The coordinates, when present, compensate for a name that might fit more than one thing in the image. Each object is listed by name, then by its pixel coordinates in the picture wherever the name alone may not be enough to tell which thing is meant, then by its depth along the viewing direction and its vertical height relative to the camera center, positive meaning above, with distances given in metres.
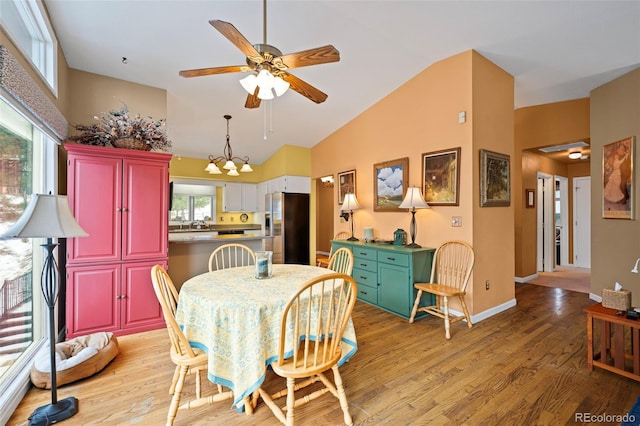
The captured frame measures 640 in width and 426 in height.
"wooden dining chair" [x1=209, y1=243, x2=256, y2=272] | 3.85 -0.61
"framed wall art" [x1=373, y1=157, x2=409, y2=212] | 4.05 +0.48
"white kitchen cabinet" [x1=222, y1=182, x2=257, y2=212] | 6.66 +0.42
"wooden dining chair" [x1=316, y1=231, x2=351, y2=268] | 5.02 -0.40
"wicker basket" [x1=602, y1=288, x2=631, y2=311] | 2.08 -0.63
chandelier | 4.41 +0.75
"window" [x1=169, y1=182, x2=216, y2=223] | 6.21 +0.26
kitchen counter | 3.58 -0.33
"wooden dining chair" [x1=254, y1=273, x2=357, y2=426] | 1.47 -0.72
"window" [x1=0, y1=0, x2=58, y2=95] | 1.89 +1.45
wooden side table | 2.03 -1.00
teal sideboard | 3.36 -0.76
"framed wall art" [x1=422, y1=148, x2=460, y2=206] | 3.37 +0.48
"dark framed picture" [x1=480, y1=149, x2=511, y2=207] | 3.31 +0.44
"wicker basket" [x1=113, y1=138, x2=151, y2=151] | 2.89 +0.74
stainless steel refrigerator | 5.74 -0.27
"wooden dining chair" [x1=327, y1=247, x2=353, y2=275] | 2.73 -0.49
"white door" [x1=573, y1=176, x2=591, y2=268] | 5.97 -0.14
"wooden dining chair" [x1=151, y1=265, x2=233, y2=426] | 1.50 -0.82
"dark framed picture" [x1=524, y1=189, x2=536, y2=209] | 5.05 +0.31
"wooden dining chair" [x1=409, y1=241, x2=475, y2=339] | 3.01 -0.76
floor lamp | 1.59 -0.11
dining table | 1.52 -0.66
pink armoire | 2.71 -0.25
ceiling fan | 1.90 +1.09
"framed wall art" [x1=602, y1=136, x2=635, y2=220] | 3.37 +0.45
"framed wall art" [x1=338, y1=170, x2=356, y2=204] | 5.02 +0.58
